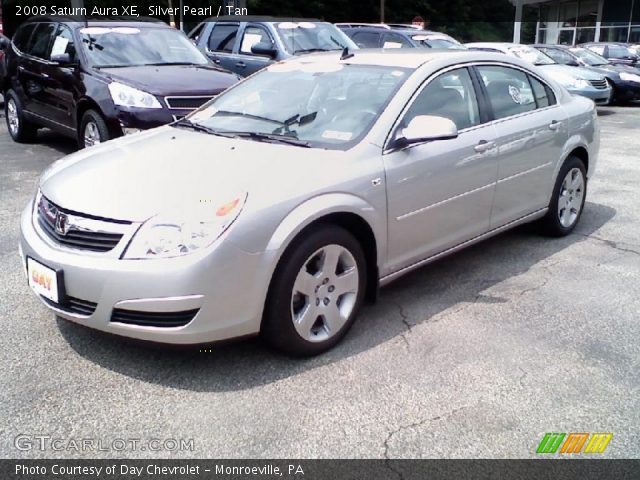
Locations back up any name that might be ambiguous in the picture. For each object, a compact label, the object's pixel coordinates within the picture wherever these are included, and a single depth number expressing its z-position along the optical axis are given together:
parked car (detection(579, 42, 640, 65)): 18.33
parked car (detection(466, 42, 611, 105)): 13.98
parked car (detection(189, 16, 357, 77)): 10.12
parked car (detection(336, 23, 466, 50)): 13.18
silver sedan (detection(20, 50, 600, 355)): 2.98
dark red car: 6.82
